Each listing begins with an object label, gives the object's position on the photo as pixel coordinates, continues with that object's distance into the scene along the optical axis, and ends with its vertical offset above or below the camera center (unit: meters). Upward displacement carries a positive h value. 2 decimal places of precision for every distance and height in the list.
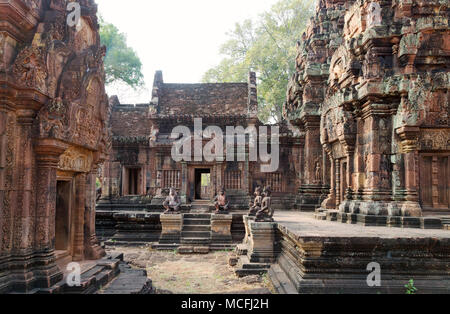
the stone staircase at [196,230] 11.59 -1.86
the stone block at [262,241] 8.08 -1.51
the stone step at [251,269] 7.78 -2.11
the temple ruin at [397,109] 8.06 +1.81
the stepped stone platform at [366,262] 5.43 -1.39
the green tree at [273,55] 26.05 +9.90
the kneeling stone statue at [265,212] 8.42 -0.83
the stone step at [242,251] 9.20 -1.98
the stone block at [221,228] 11.80 -1.73
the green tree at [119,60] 28.34 +10.45
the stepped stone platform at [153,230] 11.67 -1.90
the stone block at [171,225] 12.02 -1.67
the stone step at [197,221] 12.55 -1.57
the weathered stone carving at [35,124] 4.28 +0.78
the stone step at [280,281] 5.76 -1.94
